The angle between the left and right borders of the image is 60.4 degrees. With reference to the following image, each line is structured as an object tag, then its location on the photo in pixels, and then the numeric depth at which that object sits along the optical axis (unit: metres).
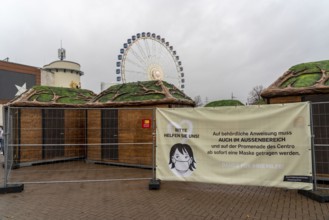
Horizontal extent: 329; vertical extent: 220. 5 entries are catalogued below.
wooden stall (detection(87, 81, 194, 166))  10.41
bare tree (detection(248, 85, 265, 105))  55.87
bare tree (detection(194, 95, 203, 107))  68.69
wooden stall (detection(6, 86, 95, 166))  11.43
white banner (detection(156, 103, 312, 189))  5.99
